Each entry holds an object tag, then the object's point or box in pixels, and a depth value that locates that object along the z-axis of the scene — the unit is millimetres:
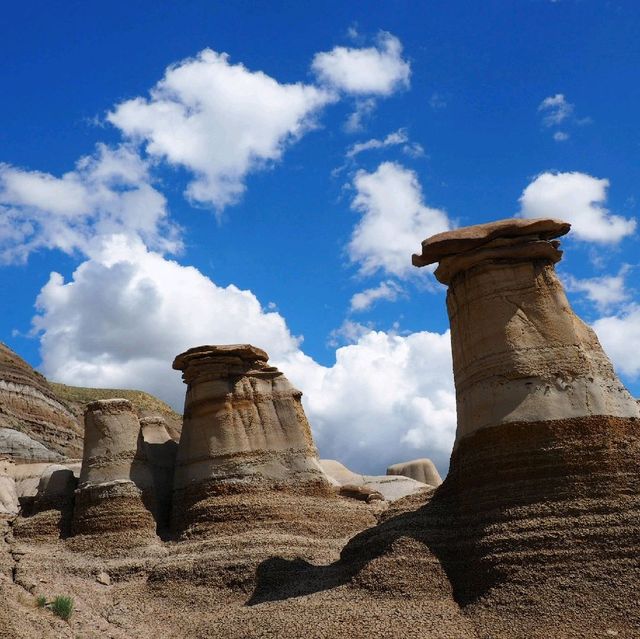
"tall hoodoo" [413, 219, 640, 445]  17359
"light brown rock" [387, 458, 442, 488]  42656
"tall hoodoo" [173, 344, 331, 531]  25344
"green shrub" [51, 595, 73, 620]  18000
